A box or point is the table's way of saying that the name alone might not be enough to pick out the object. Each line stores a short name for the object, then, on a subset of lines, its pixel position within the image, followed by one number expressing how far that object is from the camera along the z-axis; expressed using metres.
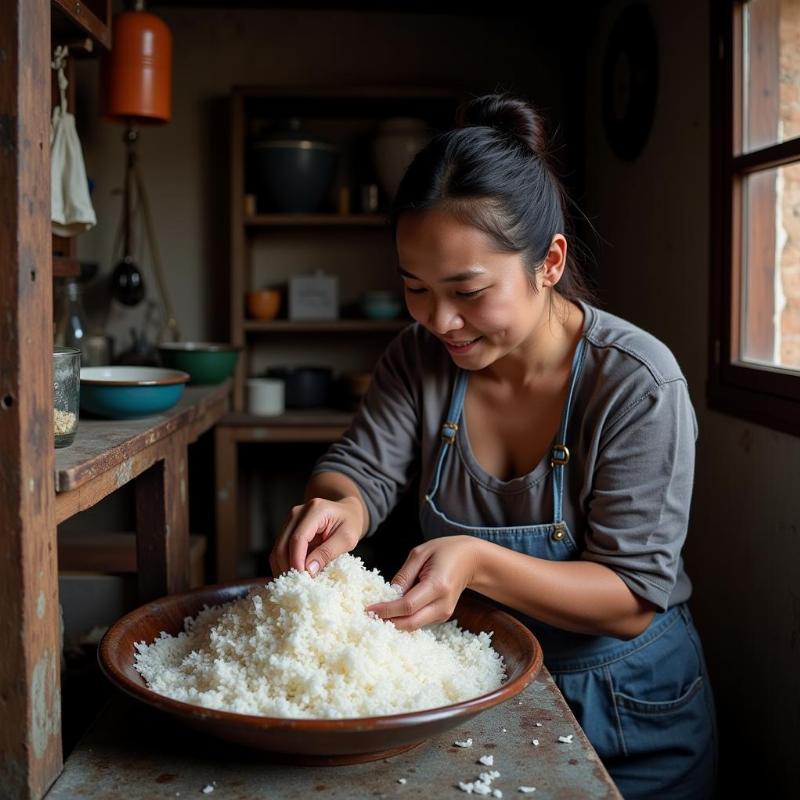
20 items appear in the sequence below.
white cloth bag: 2.25
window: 2.09
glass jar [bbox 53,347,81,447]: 1.22
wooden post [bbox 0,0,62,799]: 0.97
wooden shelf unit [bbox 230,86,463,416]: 3.70
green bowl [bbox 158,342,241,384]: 2.59
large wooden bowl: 1.00
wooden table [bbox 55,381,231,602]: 1.27
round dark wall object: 2.95
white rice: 1.09
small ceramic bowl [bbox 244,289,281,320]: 3.84
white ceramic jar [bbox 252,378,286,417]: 3.65
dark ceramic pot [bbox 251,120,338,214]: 3.69
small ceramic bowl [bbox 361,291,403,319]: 3.83
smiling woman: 1.46
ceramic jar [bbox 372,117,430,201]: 3.70
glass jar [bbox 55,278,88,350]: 2.76
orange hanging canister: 3.01
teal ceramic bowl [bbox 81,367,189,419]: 1.57
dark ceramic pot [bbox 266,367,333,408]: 3.81
